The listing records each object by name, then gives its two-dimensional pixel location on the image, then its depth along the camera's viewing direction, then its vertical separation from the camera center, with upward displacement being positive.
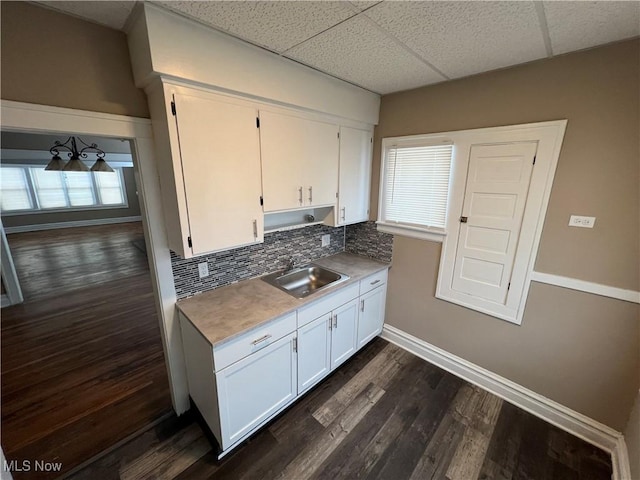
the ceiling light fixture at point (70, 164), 3.66 +0.16
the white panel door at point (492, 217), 1.80 -0.27
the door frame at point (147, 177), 1.14 -0.01
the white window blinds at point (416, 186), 2.17 -0.06
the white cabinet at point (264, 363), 1.50 -1.24
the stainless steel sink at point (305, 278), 2.28 -0.92
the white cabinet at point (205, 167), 1.34 +0.06
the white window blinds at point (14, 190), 7.04 -0.43
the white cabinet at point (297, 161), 1.74 +0.12
